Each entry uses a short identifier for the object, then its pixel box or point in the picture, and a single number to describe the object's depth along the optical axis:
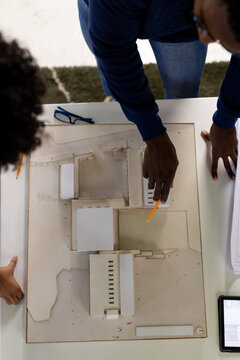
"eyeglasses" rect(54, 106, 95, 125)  0.91
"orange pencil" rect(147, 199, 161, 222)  0.86
